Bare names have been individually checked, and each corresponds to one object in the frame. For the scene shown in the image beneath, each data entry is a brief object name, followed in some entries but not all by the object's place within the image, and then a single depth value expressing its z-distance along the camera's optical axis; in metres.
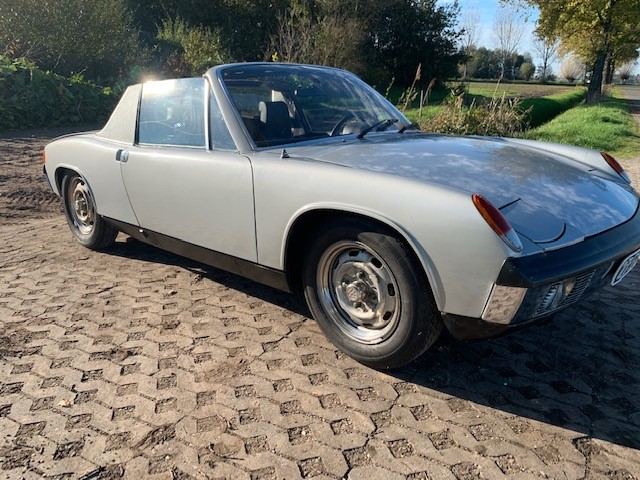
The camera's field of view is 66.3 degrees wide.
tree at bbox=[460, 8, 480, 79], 27.83
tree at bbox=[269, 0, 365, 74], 18.03
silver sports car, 2.11
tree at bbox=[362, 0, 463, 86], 26.39
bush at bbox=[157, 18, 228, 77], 18.95
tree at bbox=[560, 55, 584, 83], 68.69
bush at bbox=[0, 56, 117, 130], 12.38
